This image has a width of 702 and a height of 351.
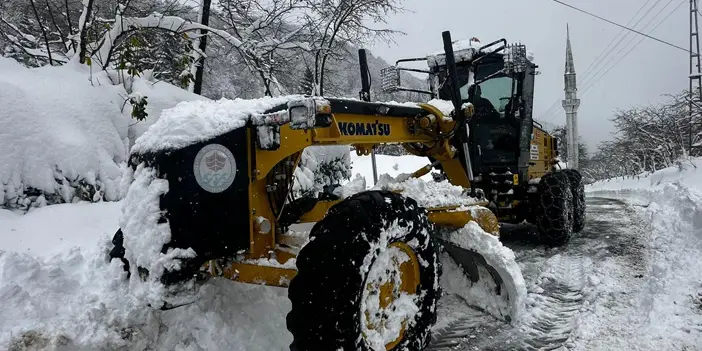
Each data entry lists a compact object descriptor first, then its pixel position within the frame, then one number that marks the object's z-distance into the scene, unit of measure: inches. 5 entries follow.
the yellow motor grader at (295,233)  94.6
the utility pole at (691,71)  698.3
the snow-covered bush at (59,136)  165.9
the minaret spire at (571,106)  1793.7
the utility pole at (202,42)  375.6
